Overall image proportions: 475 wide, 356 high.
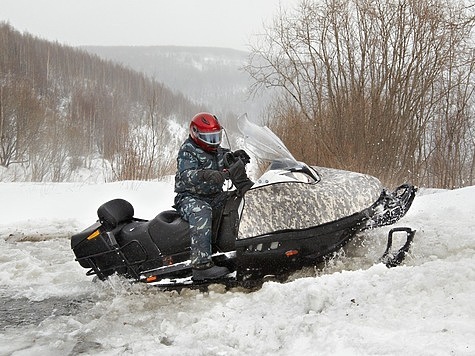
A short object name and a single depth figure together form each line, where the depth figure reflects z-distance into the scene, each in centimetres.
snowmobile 384
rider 395
